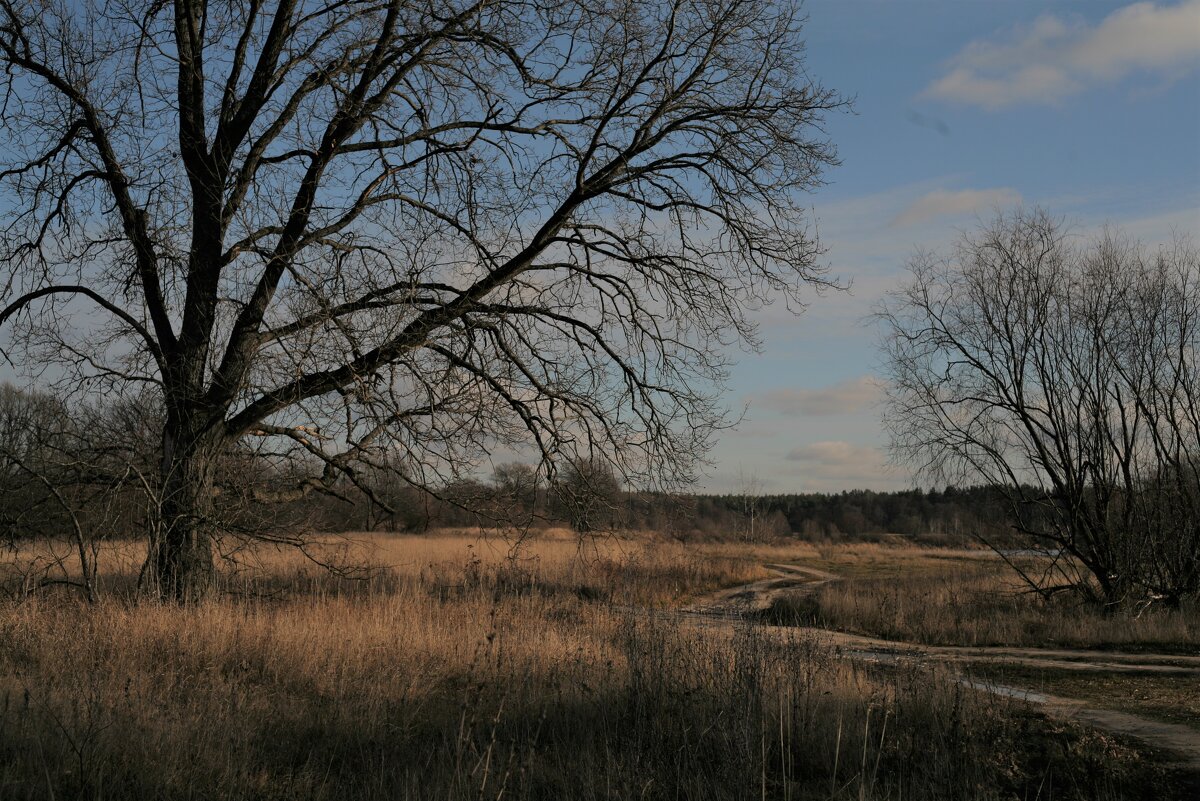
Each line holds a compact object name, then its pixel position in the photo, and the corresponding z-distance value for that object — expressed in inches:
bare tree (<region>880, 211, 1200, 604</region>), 722.8
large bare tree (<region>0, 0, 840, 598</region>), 422.9
